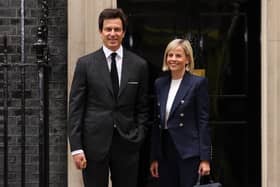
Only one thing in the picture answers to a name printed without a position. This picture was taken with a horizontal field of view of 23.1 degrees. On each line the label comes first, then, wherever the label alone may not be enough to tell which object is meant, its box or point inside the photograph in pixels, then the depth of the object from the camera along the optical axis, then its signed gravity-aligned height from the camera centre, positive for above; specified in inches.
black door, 281.3 +20.4
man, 194.1 -4.1
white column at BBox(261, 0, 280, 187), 263.3 +1.3
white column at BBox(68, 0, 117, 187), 265.3 +25.4
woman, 195.6 -8.0
